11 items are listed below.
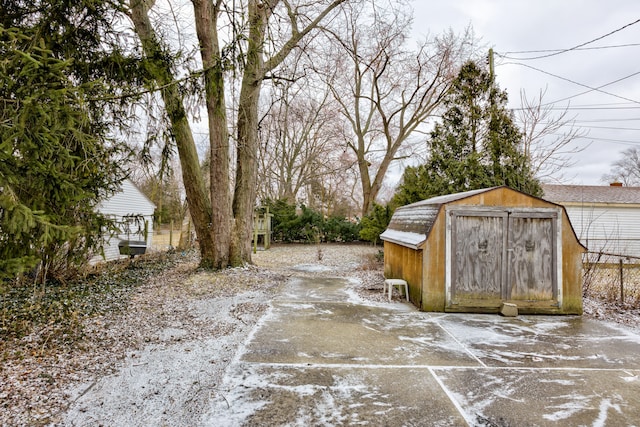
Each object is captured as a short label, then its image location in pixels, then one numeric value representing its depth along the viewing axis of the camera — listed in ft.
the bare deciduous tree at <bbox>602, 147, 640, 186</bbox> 104.42
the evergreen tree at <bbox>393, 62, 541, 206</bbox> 28.40
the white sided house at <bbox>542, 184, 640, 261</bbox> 50.70
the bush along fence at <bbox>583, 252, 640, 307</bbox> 19.79
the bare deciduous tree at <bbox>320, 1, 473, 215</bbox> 48.98
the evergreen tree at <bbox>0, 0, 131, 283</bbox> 9.39
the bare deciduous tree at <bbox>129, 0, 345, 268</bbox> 24.70
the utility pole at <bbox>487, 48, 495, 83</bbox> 33.05
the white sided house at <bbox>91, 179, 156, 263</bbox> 36.99
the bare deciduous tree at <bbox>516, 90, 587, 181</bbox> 43.16
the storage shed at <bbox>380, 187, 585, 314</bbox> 17.38
